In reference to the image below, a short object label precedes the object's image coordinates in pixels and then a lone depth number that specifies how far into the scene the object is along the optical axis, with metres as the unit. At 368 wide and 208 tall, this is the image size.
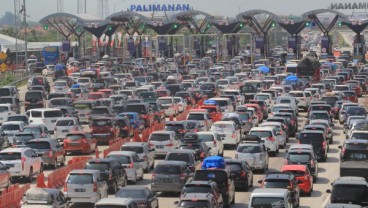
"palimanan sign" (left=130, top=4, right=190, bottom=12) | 171.45
